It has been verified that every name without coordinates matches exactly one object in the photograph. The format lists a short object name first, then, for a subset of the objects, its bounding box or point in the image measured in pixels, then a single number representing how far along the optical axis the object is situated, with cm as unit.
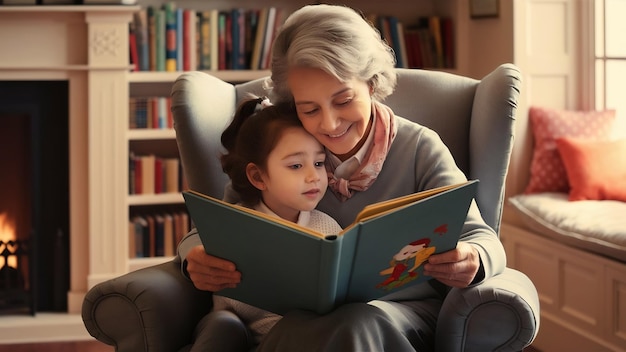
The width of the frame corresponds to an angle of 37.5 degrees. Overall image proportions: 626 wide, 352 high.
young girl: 196
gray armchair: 183
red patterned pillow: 365
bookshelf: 400
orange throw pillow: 348
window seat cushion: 307
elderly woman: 170
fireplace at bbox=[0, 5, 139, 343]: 381
